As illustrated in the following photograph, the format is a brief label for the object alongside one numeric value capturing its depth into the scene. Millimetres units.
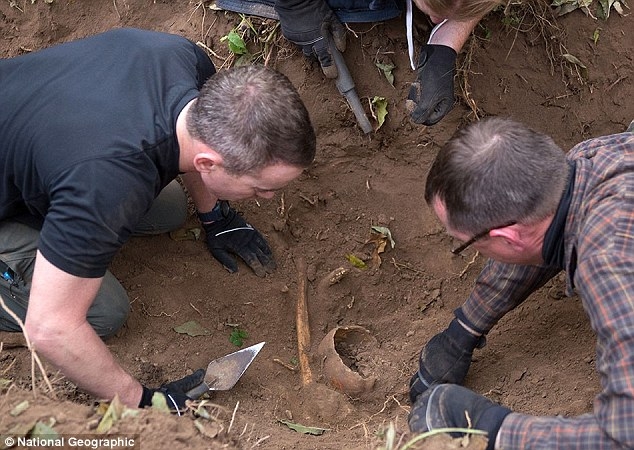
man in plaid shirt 1822
